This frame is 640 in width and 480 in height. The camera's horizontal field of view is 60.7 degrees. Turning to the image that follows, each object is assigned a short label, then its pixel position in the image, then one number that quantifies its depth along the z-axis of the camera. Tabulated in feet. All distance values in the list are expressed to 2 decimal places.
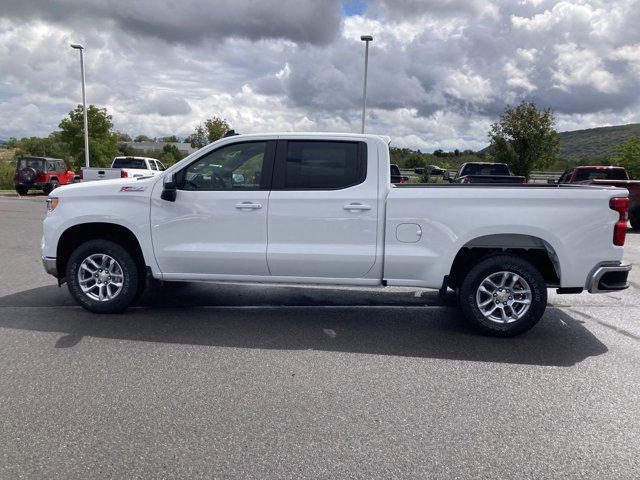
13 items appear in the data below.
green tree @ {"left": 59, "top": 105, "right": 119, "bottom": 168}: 120.16
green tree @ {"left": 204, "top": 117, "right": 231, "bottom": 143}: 148.15
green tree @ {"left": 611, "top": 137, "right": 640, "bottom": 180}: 98.53
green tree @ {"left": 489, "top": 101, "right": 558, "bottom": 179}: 99.25
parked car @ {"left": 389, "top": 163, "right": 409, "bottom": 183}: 52.98
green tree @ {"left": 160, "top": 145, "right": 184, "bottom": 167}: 217.15
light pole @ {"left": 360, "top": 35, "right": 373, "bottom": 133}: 84.43
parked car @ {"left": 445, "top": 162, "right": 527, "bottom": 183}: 67.92
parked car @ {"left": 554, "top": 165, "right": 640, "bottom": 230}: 48.80
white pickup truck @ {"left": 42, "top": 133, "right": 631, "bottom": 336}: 16.93
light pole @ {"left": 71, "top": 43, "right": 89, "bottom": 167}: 96.68
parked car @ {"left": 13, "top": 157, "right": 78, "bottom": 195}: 83.56
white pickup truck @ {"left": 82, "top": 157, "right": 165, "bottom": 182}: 52.80
